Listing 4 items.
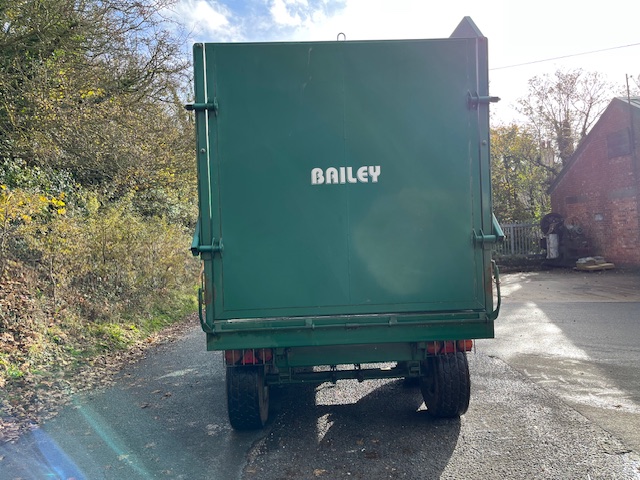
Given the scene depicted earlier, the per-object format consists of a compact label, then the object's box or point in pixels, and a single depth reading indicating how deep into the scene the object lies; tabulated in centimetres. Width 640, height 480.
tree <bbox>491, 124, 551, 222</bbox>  2225
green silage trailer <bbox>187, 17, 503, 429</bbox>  355
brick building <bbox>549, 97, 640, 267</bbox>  1520
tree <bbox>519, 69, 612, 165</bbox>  2481
